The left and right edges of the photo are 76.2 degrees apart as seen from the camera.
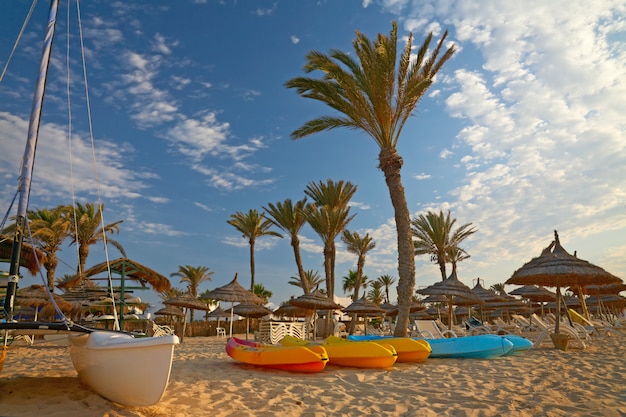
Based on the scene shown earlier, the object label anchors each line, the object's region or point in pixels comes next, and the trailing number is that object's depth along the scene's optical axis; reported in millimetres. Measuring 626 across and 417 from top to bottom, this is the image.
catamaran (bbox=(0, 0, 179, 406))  3883
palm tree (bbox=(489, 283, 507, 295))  54559
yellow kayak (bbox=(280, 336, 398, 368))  7863
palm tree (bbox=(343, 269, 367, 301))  50175
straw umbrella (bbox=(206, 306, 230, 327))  30581
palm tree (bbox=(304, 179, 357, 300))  23438
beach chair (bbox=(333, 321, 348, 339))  21084
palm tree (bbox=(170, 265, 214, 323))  38219
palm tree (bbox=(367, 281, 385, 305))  51969
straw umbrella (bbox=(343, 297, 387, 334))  18619
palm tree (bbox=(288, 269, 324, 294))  37750
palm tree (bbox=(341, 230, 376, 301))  28875
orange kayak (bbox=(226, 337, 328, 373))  7285
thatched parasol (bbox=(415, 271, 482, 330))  14023
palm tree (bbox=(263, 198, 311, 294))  25158
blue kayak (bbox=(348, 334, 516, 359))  9484
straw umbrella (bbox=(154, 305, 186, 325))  24872
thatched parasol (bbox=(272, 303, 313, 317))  21059
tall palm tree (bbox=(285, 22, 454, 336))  12109
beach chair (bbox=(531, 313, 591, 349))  10798
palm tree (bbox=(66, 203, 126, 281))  22297
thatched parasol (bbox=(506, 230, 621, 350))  11164
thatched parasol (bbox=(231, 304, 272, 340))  19400
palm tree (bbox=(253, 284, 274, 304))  44178
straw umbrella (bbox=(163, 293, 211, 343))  18062
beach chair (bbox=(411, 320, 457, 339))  12358
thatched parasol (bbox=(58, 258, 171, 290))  10003
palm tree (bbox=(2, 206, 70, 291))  20672
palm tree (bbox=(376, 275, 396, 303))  51469
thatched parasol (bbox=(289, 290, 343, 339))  16703
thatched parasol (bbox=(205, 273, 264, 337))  16969
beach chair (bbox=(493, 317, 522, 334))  15281
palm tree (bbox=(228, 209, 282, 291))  30344
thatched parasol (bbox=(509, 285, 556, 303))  20094
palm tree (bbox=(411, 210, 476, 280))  26047
